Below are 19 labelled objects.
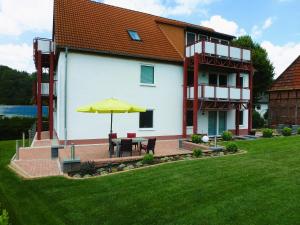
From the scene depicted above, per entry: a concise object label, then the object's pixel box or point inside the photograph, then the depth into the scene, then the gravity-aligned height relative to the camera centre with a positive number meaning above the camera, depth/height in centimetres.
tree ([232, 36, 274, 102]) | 3459 +672
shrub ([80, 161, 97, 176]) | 962 -185
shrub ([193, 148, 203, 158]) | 1190 -153
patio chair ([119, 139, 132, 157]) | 1209 -125
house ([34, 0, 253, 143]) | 1661 +304
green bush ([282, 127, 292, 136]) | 1903 -86
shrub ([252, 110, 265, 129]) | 3110 -31
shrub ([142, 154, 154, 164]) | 1062 -162
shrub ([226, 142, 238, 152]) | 1283 -136
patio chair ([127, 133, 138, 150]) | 1445 -101
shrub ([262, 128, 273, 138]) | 1867 -99
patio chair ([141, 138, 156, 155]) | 1283 -131
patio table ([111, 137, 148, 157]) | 1245 -114
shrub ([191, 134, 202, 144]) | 1513 -117
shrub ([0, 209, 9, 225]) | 328 -126
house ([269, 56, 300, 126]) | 2576 +205
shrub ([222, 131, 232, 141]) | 1734 -114
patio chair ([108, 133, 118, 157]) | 1238 -135
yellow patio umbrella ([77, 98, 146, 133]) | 1136 +38
